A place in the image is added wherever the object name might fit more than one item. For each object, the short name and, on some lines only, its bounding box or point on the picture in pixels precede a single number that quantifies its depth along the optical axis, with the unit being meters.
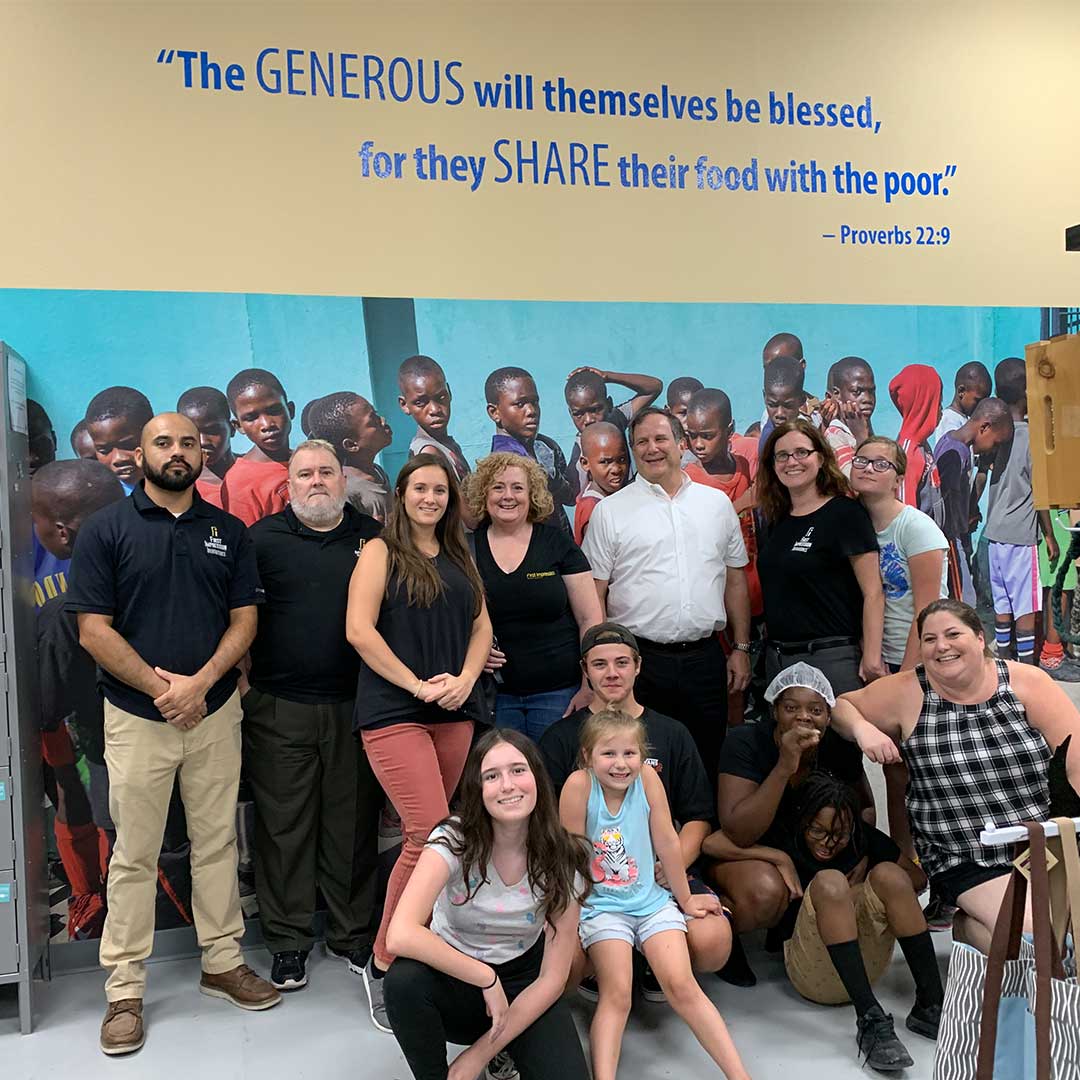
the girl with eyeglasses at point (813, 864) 3.05
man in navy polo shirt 3.18
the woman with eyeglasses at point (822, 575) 3.81
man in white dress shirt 3.82
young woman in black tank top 3.23
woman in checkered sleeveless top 3.04
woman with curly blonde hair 3.64
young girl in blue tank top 2.91
